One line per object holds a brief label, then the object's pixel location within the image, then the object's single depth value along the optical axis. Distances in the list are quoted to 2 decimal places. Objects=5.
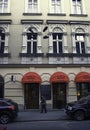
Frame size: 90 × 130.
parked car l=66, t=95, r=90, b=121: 7.77
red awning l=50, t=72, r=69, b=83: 9.94
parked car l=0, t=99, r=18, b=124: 7.32
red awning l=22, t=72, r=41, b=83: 9.85
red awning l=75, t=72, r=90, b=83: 10.00
